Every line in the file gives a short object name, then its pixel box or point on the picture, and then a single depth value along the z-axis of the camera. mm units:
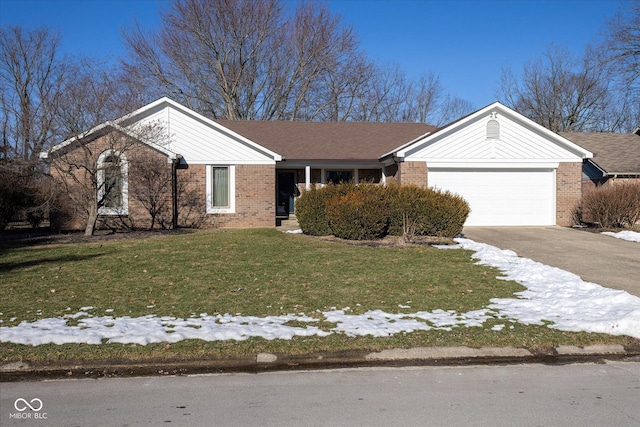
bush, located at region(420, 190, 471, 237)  15656
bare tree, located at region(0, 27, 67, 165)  15875
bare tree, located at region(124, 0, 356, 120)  35812
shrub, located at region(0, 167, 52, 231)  18625
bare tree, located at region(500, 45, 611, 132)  43406
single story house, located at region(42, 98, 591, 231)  19641
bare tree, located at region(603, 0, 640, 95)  29359
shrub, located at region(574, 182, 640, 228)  18344
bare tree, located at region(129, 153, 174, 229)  18781
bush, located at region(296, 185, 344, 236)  16609
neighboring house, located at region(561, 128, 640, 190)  23875
